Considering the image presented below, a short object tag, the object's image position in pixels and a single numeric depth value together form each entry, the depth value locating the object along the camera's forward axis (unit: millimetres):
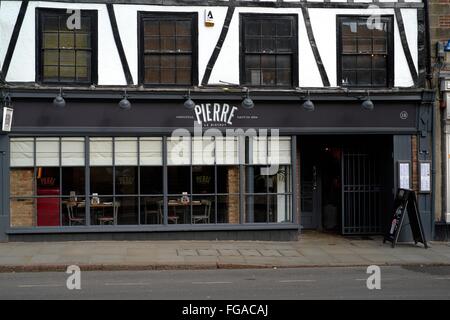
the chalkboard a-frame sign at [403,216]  15164
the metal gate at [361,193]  17141
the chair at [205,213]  15938
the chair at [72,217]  15508
